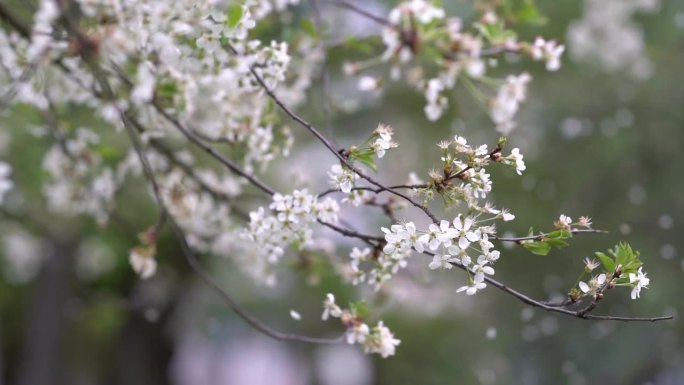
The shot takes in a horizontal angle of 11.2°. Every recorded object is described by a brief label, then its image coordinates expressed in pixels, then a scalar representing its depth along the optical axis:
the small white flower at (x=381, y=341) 2.98
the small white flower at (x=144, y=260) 3.14
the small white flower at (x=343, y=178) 2.91
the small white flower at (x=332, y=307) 2.98
